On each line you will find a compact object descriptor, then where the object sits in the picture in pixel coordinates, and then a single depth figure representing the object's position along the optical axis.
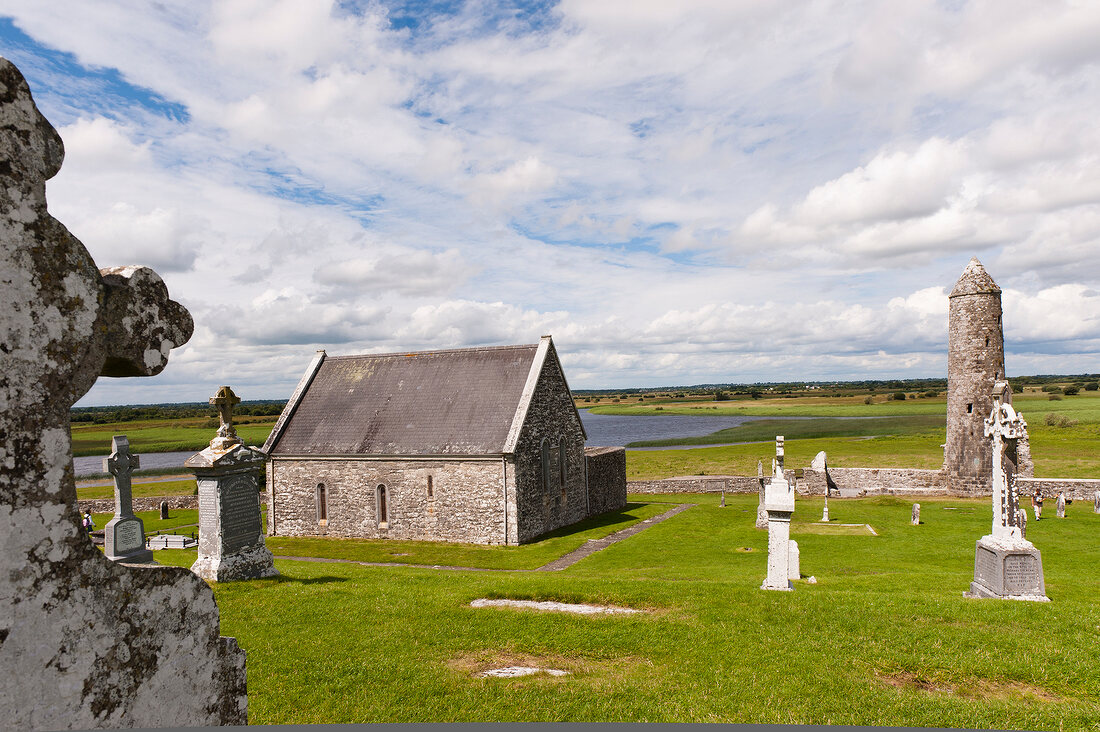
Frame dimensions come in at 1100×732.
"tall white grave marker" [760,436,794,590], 13.71
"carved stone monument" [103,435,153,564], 19.56
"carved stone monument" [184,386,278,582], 15.10
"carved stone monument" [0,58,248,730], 2.16
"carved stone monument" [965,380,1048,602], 13.12
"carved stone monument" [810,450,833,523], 30.58
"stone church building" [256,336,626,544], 27.09
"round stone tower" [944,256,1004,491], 35.59
